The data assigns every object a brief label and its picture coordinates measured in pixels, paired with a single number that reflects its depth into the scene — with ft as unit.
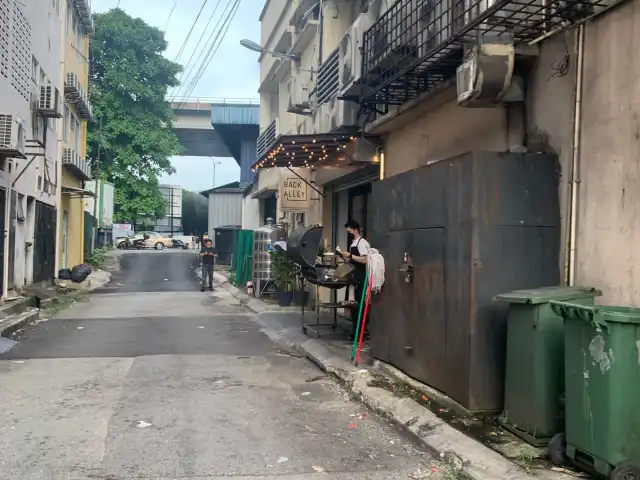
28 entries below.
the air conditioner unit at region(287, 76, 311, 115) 46.37
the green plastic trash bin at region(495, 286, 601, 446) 14.94
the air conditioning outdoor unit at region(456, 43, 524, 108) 17.95
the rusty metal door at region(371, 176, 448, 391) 19.79
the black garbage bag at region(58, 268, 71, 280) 62.39
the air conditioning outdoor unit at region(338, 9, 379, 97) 29.54
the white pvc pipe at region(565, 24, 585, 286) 16.89
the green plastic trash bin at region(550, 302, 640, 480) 12.09
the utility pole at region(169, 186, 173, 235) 230.89
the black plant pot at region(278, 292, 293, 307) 49.34
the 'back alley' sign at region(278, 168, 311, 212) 47.65
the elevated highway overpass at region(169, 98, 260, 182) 107.04
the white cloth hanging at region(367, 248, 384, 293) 24.12
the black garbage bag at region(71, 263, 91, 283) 63.67
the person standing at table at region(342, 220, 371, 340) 30.09
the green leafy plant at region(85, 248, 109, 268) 89.61
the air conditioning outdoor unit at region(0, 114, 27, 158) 35.63
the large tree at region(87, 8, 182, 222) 110.83
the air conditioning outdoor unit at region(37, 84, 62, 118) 49.40
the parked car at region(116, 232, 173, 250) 164.14
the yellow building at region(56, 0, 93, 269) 65.16
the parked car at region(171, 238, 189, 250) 172.76
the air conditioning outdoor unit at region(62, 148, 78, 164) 64.85
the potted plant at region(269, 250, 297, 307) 44.82
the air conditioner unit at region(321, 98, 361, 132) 35.32
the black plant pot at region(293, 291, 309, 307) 50.33
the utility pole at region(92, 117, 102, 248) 99.14
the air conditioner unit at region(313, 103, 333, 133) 38.96
